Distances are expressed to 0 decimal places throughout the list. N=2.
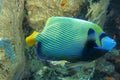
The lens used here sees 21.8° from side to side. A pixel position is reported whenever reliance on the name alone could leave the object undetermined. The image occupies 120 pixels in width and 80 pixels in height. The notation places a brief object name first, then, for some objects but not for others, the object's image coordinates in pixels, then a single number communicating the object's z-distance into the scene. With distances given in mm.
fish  1055
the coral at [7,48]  1736
